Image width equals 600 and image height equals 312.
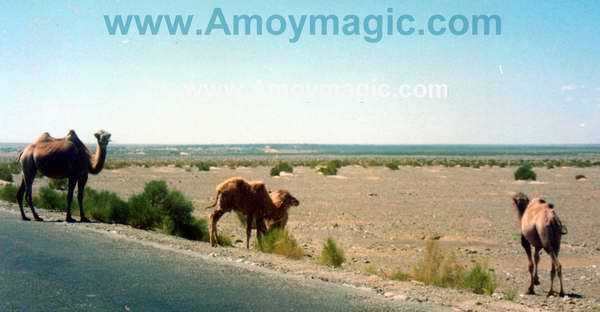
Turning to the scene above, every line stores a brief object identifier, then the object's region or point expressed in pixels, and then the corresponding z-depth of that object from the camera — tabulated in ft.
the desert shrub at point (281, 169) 211.63
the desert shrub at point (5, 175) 169.54
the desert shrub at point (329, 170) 220.39
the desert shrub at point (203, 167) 258.78
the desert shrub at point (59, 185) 136.77
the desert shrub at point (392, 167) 266.49
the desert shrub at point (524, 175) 184.14
